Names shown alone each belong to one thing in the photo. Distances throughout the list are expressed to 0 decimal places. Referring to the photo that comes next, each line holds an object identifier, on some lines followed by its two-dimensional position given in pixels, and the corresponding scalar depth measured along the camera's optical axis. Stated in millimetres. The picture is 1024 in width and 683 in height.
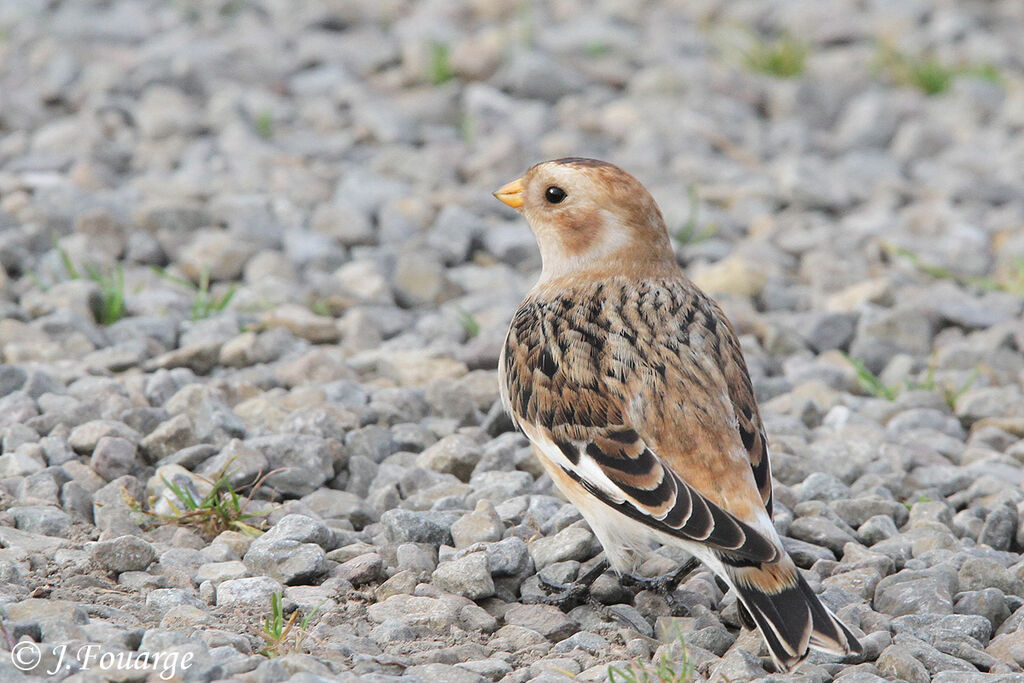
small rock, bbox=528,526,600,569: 7914
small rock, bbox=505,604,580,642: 7219
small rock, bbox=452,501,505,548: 7824
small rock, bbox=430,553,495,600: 7379
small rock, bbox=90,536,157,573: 7230
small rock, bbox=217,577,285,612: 7059
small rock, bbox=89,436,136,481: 8289
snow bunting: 6676
